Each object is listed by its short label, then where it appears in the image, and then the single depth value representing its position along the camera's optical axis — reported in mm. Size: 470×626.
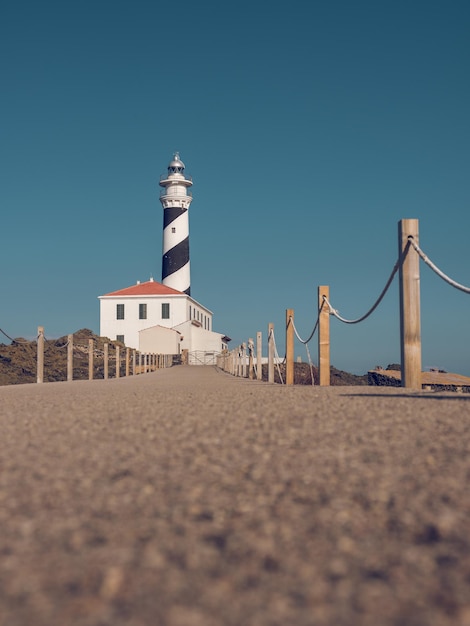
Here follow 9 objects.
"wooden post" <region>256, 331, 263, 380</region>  18106
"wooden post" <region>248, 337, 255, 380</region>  19470
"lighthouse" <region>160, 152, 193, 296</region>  56969
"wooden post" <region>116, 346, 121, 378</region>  22520
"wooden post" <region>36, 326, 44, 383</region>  15719
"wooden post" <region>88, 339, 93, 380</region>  19108
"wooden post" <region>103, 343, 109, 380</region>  21386
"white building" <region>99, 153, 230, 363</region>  56250
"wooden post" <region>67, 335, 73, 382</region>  17328
